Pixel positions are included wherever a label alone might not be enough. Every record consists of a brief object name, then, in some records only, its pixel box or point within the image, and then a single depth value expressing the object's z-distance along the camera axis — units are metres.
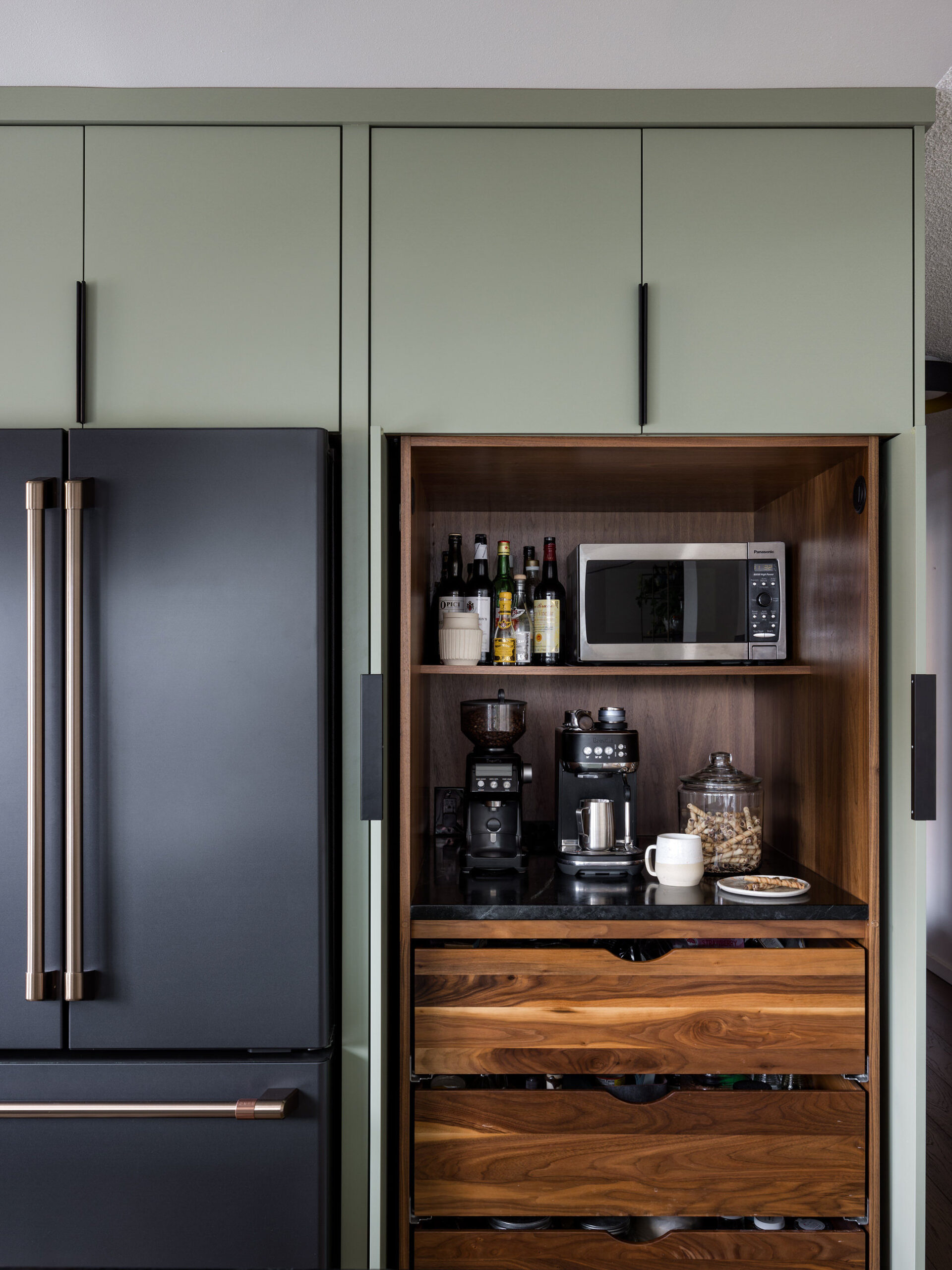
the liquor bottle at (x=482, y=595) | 2.11
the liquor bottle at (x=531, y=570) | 2.20
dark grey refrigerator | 1.55
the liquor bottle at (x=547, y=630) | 2.06
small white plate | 1.73
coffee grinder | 1.94
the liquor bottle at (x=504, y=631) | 2.06
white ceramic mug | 1.83
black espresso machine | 1.93
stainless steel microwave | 2.00
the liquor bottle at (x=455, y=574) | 2.18
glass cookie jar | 1.97
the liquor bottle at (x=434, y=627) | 2.19
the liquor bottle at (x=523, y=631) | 2.09
